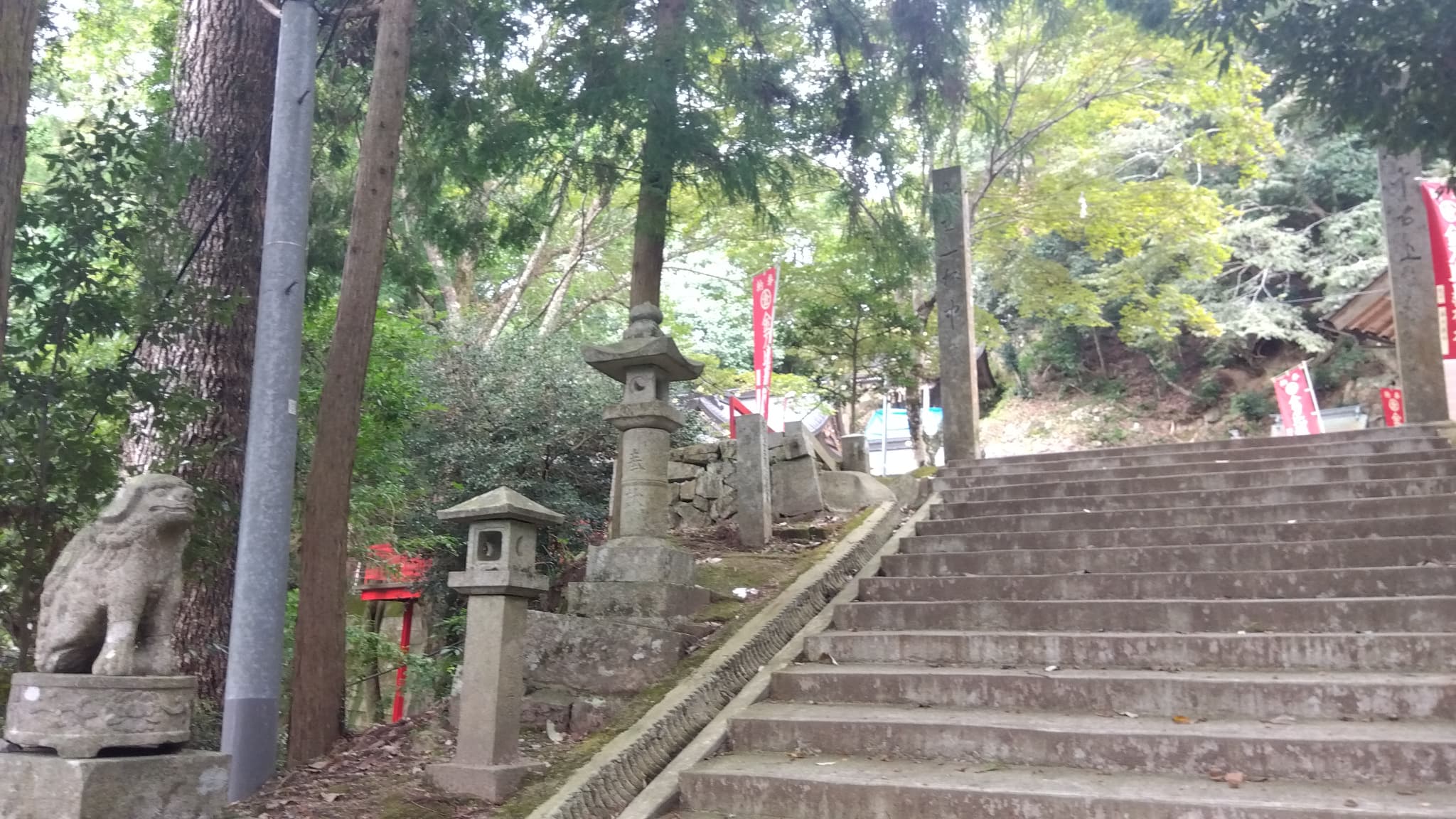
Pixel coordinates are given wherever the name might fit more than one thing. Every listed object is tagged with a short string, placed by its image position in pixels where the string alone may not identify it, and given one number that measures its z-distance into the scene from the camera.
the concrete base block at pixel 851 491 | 8.92
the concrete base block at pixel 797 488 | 8.83
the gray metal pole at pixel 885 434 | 14.73
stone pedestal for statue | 3.47
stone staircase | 3.62
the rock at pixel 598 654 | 5.21
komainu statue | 3.62
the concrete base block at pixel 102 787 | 3.40
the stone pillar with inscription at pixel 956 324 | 10.63
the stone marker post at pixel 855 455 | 9.66
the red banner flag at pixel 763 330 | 10.39
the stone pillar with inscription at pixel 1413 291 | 9.95
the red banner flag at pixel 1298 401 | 16.98
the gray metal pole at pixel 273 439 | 4.42
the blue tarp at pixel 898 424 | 23.56
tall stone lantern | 5.75
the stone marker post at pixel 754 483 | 7.77
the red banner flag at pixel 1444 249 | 10.13
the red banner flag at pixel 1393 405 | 15.16
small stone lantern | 4.23
